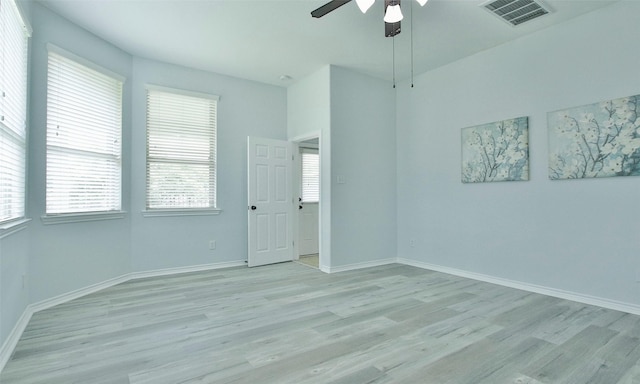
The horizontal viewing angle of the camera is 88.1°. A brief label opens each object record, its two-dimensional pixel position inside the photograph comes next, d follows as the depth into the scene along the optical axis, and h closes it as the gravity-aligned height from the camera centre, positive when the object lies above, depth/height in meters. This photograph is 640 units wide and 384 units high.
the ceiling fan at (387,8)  2.37 +1.43
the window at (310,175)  6.20 +0.42
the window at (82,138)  3.38 +0.68
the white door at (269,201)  5.01 -0.05
